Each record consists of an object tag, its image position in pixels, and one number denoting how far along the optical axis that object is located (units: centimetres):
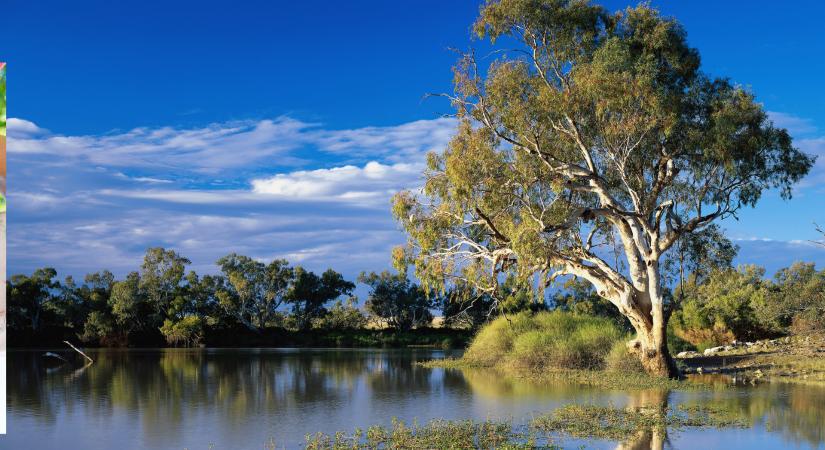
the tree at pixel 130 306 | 4866
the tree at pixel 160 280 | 5138
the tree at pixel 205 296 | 5344
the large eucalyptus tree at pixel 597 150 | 2067
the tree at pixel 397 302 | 5719
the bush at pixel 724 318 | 3416
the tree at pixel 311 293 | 5700
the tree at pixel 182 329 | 4912
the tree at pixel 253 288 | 5412
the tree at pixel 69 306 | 4959
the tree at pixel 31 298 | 4900
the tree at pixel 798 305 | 2878
